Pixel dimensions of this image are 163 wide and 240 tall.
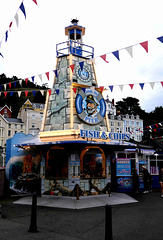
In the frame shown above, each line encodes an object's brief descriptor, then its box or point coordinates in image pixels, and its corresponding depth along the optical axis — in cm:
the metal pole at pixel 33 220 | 699
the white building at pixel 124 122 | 7090
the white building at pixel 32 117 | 6303
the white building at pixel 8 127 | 5966
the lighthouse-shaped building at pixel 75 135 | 1304
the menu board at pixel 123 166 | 1672
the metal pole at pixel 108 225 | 554
